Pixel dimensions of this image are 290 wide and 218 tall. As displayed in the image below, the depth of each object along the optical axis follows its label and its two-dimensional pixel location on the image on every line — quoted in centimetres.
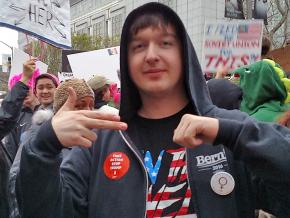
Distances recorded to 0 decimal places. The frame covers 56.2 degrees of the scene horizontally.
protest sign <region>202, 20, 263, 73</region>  290
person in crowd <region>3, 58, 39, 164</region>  253
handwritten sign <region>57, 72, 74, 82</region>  520
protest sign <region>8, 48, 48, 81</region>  325
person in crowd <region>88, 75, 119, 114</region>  288
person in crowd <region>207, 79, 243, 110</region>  194
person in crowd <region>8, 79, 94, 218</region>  155
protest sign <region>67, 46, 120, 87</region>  419
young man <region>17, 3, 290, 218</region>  92
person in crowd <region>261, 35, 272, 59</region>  306
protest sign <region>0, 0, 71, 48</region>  271
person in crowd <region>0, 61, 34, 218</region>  165
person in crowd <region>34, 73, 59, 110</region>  302
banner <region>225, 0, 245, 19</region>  609
